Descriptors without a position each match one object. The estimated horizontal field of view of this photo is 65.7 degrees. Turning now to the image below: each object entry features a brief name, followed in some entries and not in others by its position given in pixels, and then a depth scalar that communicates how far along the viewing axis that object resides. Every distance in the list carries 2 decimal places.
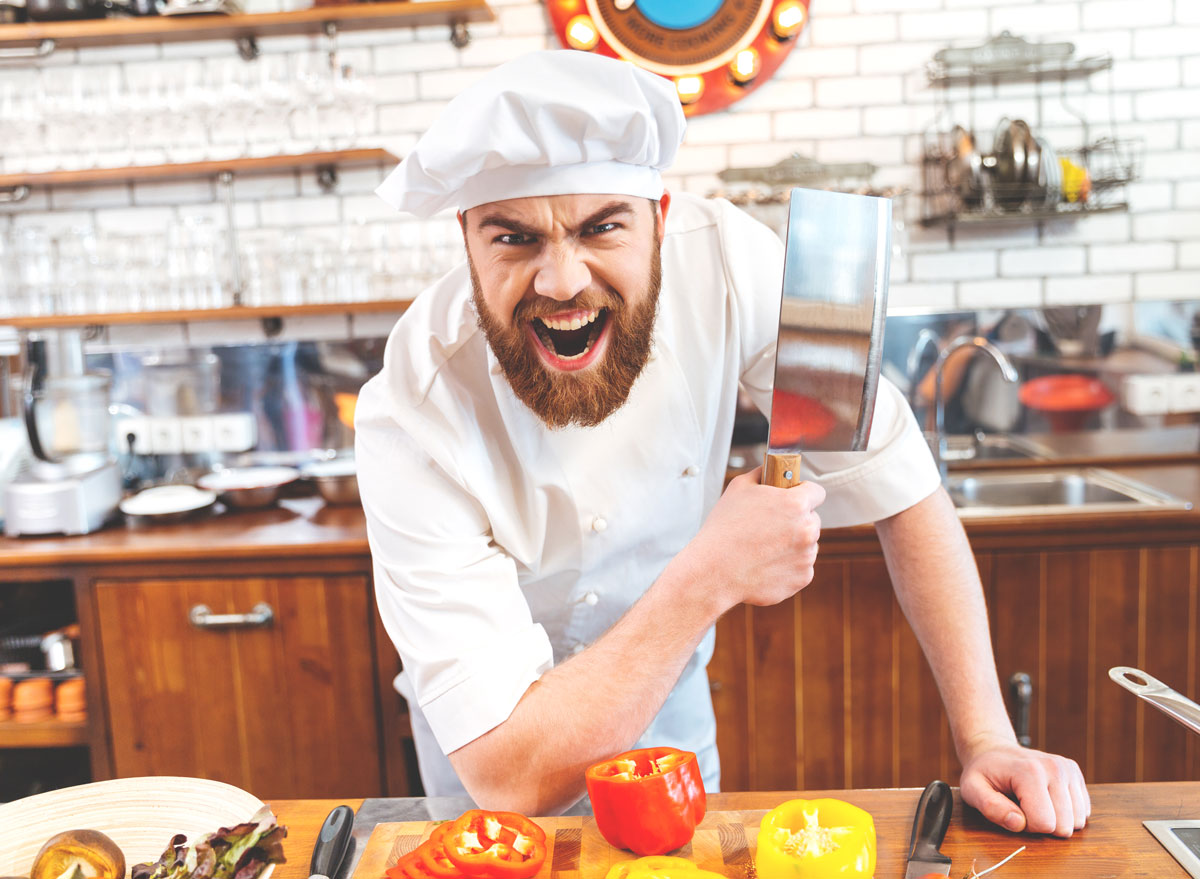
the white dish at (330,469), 2.70
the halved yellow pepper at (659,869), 0.82
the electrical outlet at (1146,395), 2.78
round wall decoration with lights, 2.78
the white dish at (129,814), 0.88
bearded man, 1.10
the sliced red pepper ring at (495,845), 0.87
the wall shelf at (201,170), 2.70
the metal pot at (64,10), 2.78
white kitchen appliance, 2.44
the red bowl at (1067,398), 2.81
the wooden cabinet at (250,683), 2.30
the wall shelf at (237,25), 2.70
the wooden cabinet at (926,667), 2.22
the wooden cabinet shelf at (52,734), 2.38
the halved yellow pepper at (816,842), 0.83
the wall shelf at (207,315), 2.71
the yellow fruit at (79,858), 0.82
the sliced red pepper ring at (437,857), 0.87
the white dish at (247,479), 2.66
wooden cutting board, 0.91
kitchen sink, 2.59
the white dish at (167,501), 2.54
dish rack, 2.63
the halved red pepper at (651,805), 0.90
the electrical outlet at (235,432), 2.96
